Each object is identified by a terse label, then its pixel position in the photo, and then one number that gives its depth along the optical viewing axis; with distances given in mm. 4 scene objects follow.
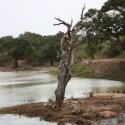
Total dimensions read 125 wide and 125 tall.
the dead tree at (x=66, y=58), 21938
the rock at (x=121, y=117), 18516
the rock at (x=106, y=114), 19250
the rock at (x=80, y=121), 17892
